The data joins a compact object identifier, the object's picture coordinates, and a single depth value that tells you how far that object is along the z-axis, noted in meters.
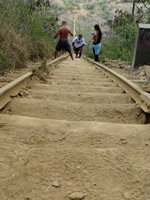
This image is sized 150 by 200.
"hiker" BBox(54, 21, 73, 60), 9.40
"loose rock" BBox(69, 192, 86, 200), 1.56
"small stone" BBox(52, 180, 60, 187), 1.65
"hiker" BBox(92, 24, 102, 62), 10.07
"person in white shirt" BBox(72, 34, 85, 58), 14.01
